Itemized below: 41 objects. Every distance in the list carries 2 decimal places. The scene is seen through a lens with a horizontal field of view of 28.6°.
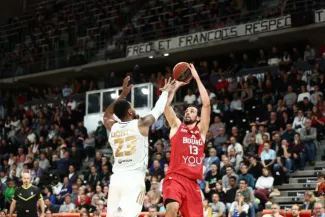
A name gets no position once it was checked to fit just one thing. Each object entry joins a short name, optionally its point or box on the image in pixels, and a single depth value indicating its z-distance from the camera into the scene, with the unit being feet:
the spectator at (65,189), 63.58
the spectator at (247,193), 48.55
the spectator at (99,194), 57.91
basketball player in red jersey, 28.32
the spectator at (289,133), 56.85
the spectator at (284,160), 53.67
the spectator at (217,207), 49.44
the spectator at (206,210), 47.73
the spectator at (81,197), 58.49
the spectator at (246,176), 52.60
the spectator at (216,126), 64.03
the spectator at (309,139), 55.83
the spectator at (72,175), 66.59
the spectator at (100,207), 52.70
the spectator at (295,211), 43.34
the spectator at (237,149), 56.54
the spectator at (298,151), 54.73
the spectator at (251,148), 56.70
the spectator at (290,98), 63.67
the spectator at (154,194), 53.72
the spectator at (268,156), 53.88
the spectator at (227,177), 53.16
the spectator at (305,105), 60.75
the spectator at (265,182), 51.57
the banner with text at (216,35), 74.49
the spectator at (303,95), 62.23
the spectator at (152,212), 47.59
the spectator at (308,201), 45.75
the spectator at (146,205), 53.20
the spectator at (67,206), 59.52
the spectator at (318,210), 41.60
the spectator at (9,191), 68.33
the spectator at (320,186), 47.80
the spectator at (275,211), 41.83
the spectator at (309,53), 72.84
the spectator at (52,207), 61.21
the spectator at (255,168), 54.08
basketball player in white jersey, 24.54
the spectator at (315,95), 61.36
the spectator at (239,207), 47.39
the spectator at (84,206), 56.08
